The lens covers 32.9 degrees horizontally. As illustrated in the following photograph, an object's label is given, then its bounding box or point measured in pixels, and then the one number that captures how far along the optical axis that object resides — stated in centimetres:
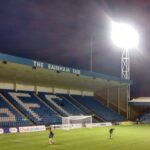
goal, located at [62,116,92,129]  3911
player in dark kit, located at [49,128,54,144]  2420
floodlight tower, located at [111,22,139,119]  5114
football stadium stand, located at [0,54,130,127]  3632
